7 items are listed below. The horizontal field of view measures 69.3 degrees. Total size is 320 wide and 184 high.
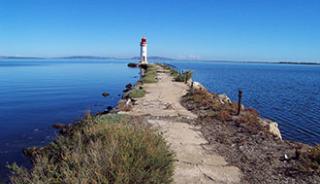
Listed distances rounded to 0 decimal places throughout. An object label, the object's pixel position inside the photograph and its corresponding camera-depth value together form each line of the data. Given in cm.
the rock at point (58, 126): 1126
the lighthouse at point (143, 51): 4367
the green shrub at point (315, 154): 520
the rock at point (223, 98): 1335
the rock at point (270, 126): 864
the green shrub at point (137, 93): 1359
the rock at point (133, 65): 6171
